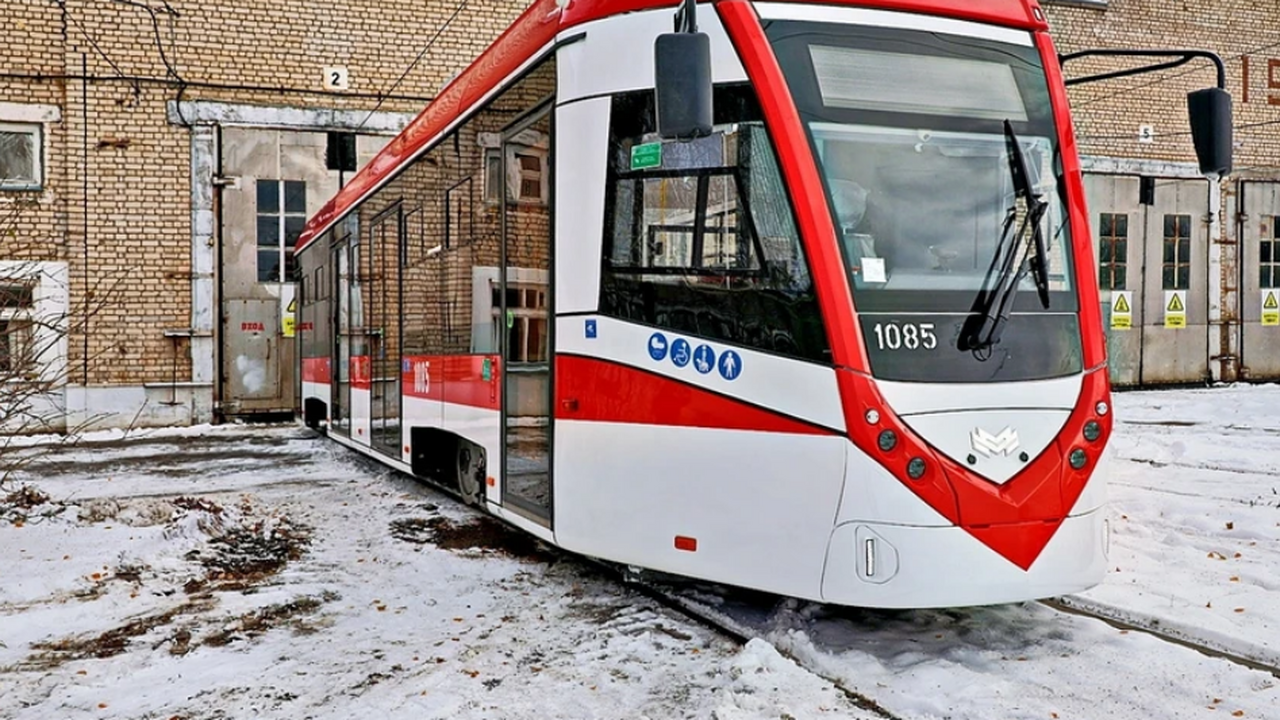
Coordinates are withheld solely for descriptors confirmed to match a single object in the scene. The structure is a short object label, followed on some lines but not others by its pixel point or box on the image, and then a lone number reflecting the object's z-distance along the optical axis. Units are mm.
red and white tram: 4188
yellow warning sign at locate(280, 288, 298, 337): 16328
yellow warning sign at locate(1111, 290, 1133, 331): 19938
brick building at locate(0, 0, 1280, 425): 15406
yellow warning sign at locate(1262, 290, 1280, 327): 21203
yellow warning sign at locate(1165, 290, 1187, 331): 20469
